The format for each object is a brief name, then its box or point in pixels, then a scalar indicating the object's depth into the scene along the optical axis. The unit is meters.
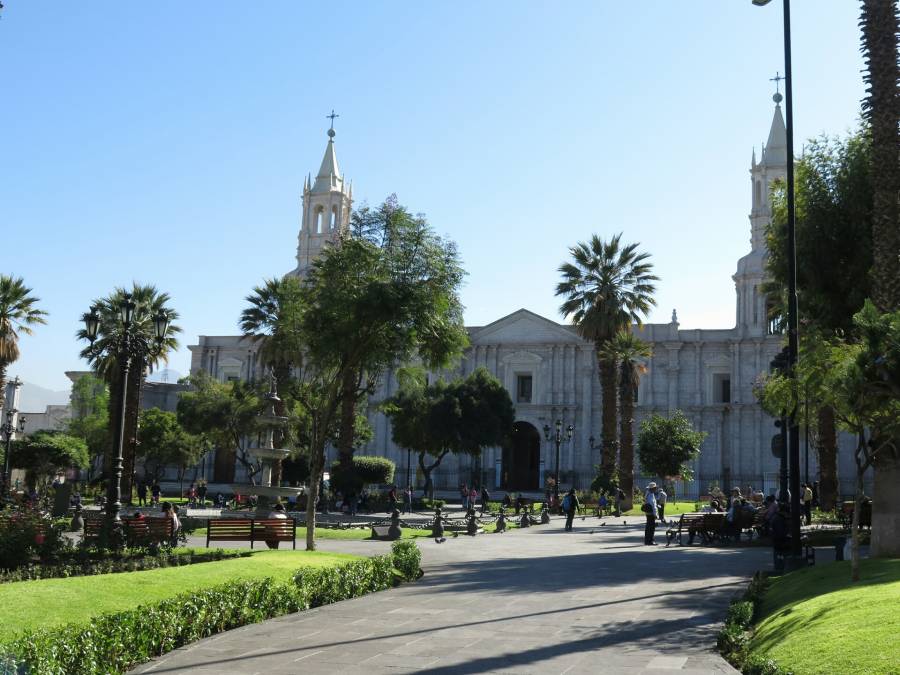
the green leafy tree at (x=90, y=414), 56.56
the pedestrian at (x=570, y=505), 28.34
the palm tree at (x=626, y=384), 40.62
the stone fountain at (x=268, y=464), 21.45
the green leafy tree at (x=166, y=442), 51.44
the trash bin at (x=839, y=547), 13.79
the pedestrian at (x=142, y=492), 42.46
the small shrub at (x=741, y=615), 9.97
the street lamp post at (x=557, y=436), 43.16
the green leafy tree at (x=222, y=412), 48.56
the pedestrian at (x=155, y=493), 40.83
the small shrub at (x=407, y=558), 14.41
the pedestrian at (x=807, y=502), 27.59
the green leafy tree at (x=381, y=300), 18.73
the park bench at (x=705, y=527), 21.58
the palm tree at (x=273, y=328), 37.72
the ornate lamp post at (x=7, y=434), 37.09
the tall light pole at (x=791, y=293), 14.73
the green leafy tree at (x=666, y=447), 40.66
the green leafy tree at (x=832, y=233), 21.58
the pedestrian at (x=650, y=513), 21.41
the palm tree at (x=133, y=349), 38.00
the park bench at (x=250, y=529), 17.42
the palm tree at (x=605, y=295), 40.66
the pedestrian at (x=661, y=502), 31.59
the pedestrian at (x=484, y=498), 41.58
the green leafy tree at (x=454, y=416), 46.31
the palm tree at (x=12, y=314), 36.72
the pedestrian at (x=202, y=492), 43.47
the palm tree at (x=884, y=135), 15.97
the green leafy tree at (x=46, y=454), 47.94
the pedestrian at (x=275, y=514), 17.88
